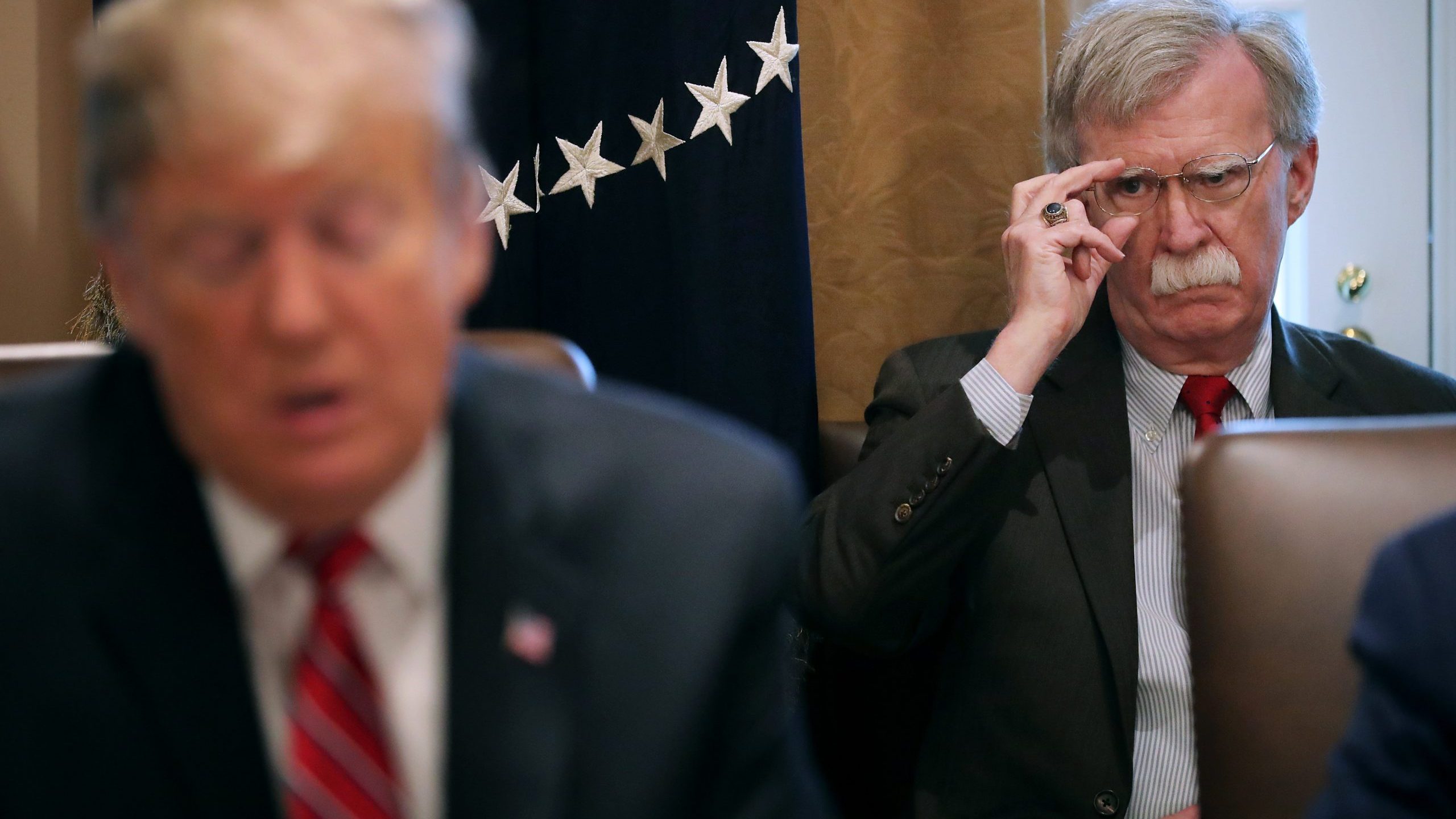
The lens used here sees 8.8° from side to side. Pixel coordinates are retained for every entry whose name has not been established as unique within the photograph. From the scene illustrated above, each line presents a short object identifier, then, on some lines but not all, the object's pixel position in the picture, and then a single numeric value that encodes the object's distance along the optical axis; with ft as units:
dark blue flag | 26.47
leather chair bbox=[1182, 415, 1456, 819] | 24.69
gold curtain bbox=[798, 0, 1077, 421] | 26.70
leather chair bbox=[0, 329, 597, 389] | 24.75
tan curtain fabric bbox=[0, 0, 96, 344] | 27.12
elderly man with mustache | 25.70
